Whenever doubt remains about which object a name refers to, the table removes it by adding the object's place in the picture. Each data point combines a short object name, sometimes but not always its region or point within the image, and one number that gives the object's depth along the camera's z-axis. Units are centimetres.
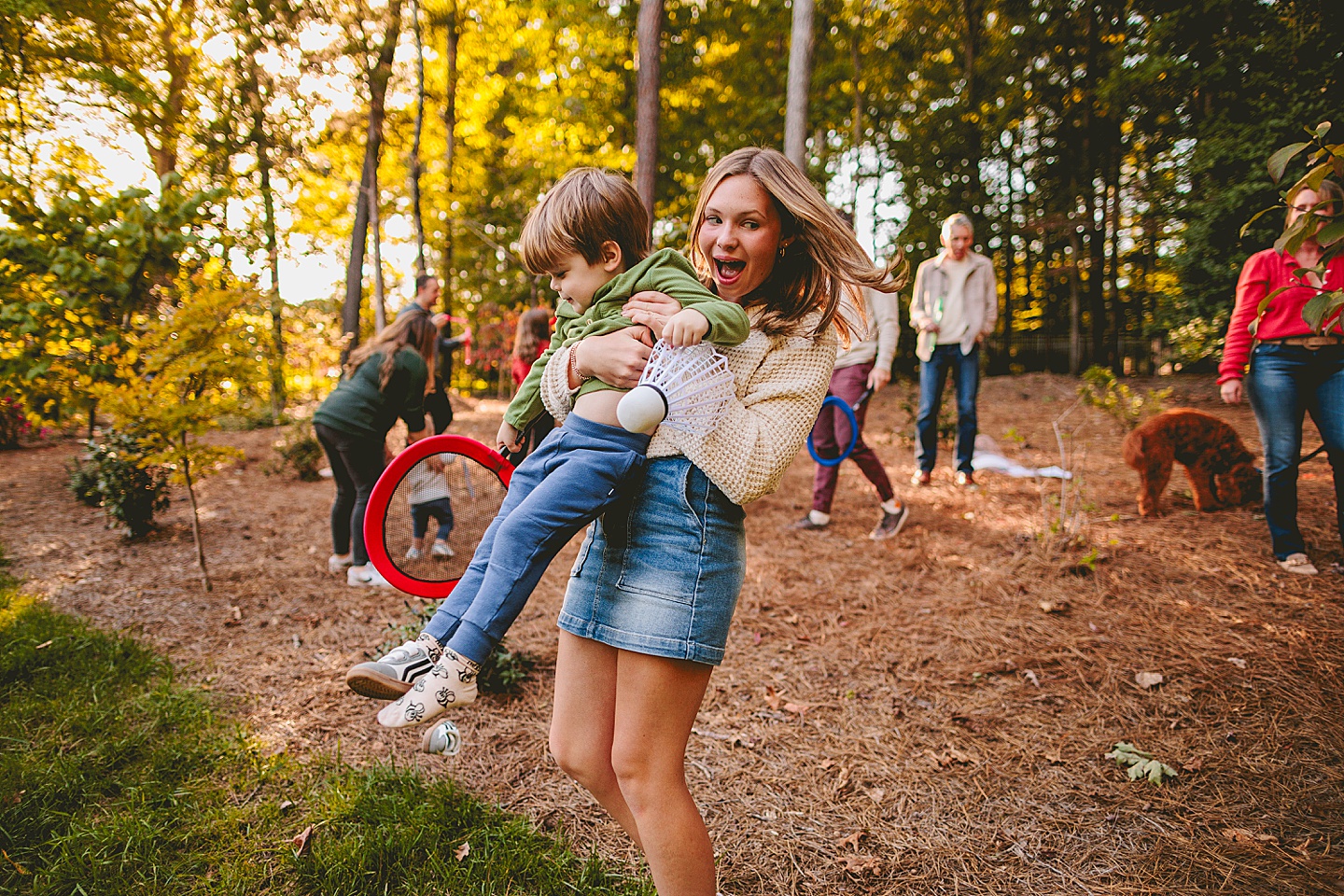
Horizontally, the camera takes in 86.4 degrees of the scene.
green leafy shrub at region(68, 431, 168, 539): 608
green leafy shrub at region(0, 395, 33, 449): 1018
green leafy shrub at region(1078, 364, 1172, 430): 711
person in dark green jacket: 484
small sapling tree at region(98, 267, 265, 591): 462
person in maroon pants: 548
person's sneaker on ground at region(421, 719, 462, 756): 168
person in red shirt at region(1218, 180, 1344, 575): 379
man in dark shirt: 542
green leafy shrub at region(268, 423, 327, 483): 917
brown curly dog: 530
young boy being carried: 147
